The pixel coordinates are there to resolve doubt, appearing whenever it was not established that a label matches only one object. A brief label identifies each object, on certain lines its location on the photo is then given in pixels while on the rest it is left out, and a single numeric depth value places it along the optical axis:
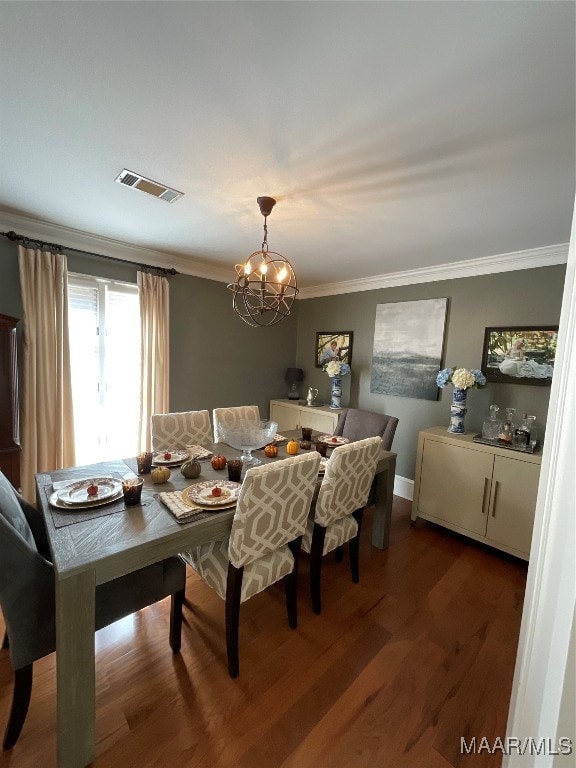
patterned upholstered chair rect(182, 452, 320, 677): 1.33
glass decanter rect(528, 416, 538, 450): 2.45
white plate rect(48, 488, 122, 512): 1.33
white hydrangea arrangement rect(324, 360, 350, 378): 3.64
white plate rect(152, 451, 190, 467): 1.91
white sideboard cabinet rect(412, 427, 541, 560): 2.23
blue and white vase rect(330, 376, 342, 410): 3.75
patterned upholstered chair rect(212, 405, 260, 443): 2.56
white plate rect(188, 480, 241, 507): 1.44
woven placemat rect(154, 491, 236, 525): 1.32
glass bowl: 1.95
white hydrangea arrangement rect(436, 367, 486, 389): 2.62
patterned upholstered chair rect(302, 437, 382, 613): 1.68
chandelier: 1.69
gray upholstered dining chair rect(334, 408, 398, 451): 2.63
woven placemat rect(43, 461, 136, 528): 1.26
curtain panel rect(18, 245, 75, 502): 2.45
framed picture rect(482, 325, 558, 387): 2.48
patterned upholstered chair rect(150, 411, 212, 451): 2.36
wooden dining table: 1.01
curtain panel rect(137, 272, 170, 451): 3.05
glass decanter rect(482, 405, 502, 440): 2.56
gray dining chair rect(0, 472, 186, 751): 1.05
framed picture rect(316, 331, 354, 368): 3.88
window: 2.80
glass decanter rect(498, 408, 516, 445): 2.42
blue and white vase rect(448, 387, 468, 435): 2.70
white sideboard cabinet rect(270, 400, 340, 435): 3.54
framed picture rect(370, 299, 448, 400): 3.11
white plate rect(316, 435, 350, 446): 2.40
